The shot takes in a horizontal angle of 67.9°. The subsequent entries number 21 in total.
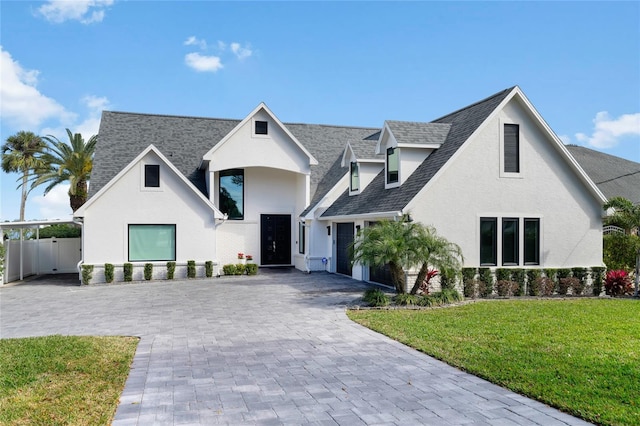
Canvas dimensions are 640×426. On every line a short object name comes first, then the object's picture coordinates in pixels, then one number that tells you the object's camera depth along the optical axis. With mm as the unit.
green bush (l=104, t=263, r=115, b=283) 20375
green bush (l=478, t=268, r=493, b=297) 16031
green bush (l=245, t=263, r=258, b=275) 22828
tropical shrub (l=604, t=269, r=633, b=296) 16953
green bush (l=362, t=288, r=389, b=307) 13524
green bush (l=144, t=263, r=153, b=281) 20981
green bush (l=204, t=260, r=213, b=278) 21953
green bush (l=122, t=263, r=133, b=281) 20625
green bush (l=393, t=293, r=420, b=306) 13594
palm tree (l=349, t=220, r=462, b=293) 13656
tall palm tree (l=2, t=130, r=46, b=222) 43159
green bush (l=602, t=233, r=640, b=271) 18727
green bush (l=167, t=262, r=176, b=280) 21312
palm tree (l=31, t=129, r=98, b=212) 29844
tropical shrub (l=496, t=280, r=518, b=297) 16016
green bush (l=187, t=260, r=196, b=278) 21656
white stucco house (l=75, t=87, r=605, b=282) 16875
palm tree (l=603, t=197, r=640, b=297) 17031
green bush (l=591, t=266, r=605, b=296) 17016
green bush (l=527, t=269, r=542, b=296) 16469
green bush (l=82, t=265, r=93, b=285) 20062
